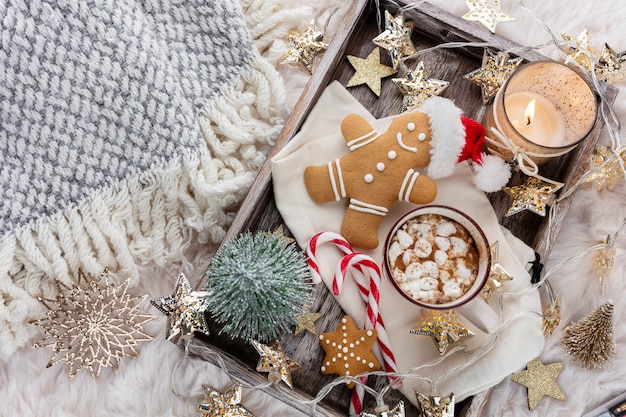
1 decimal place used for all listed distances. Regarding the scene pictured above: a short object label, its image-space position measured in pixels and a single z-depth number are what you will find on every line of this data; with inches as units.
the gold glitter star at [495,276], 28.8
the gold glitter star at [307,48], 32.7
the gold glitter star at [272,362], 27.9
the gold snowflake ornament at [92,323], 31.0
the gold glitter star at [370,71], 32.5
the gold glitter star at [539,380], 31.4
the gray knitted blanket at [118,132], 29.8
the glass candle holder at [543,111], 28.9
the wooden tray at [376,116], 29.5
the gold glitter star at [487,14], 32.5
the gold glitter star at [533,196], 29.8
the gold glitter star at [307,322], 29.7
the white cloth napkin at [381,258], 28.6
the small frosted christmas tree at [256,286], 24.7
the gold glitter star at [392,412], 27.3
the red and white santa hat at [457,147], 28.3
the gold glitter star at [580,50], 32.2
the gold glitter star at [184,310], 27.9
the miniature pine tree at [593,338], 29.9
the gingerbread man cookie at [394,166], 28.9
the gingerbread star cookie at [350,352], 28.7
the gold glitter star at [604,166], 30.7
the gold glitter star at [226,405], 28.9
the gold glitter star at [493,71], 31.2
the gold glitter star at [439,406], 27.3
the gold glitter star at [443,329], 28.1
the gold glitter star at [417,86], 31.6
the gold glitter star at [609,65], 32.0
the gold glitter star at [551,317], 30.4
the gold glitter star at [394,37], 31.9
